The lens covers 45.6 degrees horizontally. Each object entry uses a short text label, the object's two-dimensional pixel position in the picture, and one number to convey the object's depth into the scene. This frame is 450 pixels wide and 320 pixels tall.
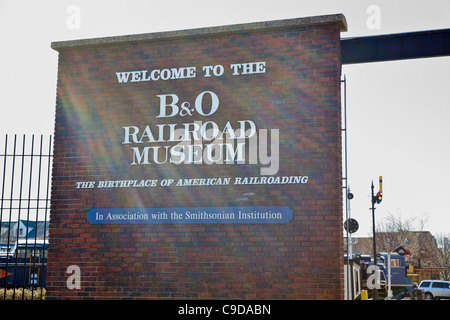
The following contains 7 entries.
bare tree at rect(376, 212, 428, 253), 58.65
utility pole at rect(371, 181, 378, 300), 26.15
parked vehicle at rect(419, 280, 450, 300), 30.56
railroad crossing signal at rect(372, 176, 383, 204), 23.39
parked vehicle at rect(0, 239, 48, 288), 19.58
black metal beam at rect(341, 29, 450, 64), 10.06
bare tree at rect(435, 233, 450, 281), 47.69
